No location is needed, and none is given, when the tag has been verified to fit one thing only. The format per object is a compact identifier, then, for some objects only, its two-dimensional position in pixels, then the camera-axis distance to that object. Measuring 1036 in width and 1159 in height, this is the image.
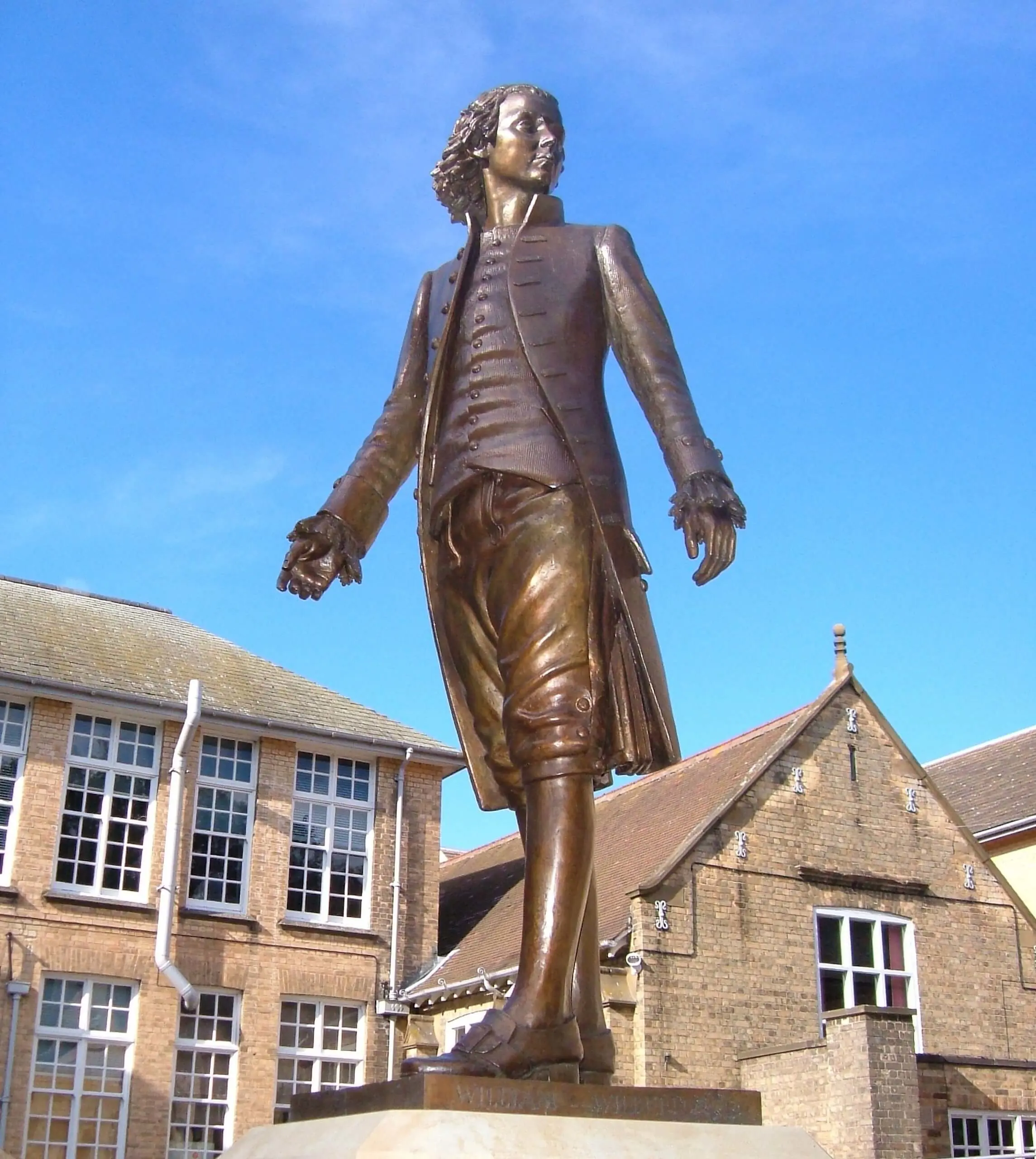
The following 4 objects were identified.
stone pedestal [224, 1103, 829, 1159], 2.74
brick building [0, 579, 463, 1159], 17.73
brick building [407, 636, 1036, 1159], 16.45
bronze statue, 3.49
